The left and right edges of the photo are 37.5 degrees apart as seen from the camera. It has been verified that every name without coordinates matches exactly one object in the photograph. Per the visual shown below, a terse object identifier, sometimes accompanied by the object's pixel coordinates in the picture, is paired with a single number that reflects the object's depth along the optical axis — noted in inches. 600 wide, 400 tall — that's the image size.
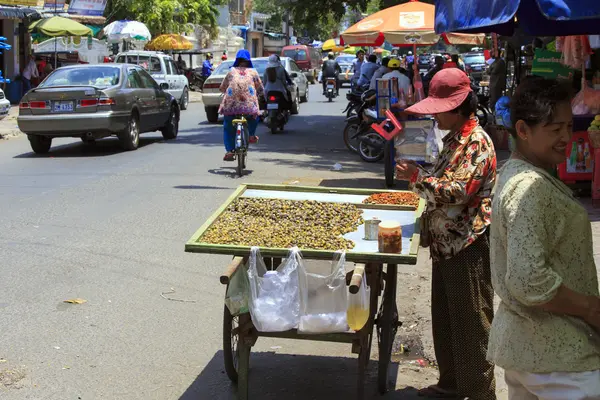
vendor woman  172.9
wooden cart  174.6
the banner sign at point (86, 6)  1450.5
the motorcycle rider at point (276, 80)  823.7
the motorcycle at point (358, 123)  594.5
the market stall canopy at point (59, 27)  1144.8
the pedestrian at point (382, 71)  703.1
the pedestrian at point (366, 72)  917.1
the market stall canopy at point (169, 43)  1601.9
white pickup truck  1094.9
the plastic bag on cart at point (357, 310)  176.4
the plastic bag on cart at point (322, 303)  175.9
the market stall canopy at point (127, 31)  1363.7
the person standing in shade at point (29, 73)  1203.7
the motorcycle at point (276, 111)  819.4
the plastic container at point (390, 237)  171.6
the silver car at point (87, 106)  631.8
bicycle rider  544.4
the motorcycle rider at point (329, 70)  1419.8
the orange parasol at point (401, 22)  575.5
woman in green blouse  108.5
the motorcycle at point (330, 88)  1393.9
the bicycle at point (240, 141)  535.5
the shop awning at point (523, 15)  145.8
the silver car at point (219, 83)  958.4
